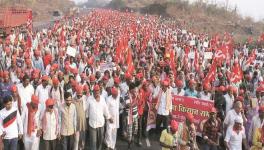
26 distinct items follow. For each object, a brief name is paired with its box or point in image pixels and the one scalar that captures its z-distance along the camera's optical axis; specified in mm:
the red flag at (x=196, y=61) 13680
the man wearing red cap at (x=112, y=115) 7957
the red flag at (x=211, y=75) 10752
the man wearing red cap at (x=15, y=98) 7624
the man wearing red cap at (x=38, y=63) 11332
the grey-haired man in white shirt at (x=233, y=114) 6992
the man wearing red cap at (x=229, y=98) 8531
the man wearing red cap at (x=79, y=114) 7457
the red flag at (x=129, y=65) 10980
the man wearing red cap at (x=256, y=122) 7098
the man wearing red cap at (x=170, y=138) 6062
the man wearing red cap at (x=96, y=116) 7609
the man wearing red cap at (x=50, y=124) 6969
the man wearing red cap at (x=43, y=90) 7996
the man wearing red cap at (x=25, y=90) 7977
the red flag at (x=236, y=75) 10836
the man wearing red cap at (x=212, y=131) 6820
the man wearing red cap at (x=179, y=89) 8977
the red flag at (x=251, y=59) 15383
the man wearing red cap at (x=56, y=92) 8091
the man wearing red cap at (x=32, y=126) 6926
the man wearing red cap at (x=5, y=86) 8286
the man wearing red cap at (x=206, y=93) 8830
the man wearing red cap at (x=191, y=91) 8867
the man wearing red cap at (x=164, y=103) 8656
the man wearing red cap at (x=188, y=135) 6191
